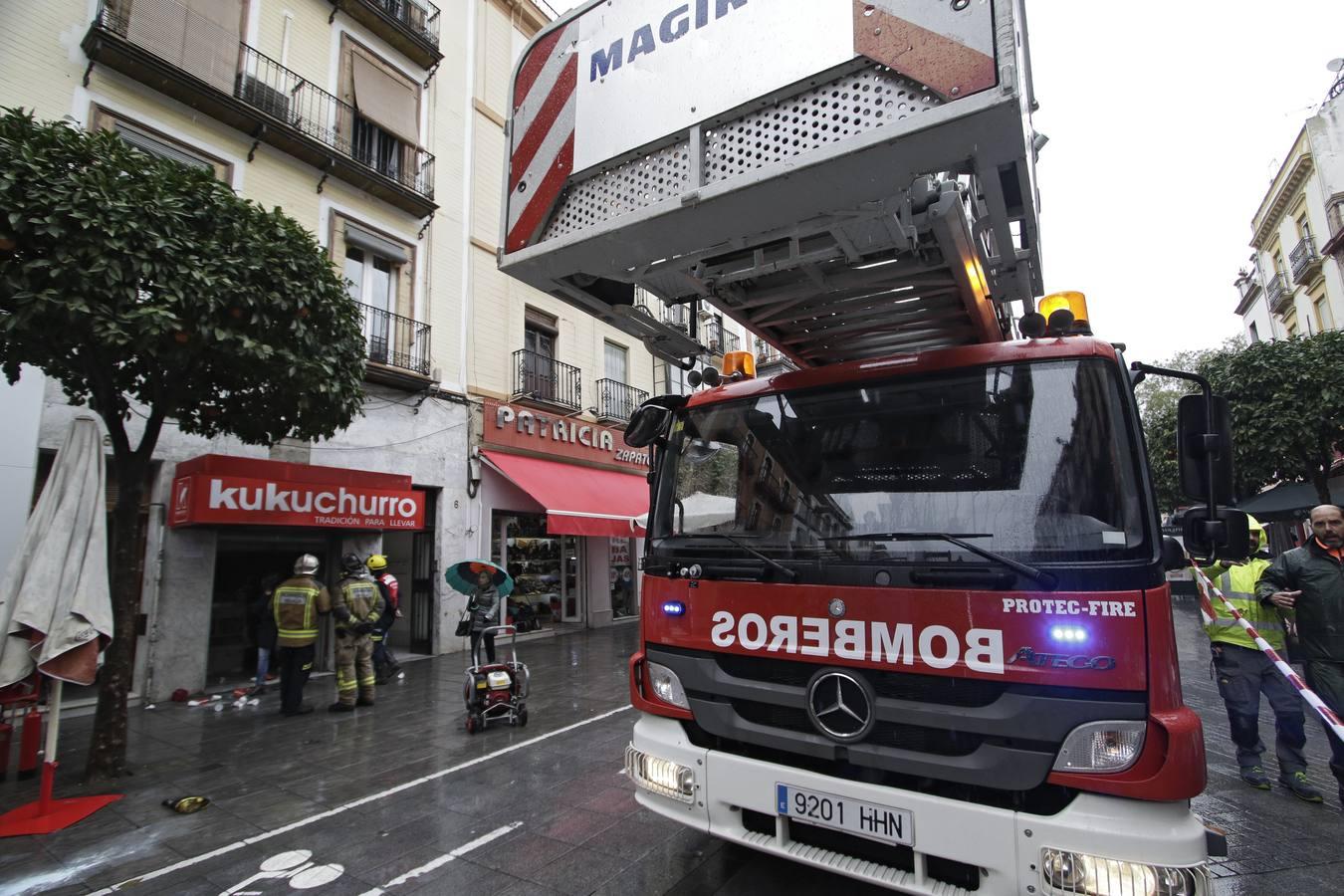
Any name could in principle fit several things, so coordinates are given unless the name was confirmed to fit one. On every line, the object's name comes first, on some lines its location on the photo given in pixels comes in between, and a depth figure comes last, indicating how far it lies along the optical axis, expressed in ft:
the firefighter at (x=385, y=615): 26.86
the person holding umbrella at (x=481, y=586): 23.43
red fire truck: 6.93
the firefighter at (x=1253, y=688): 14.10
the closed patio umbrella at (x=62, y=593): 14.40
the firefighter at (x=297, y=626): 22.44
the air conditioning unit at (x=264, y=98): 29.40
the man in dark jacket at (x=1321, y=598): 13.38
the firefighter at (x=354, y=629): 23.36
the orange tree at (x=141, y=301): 14.66
